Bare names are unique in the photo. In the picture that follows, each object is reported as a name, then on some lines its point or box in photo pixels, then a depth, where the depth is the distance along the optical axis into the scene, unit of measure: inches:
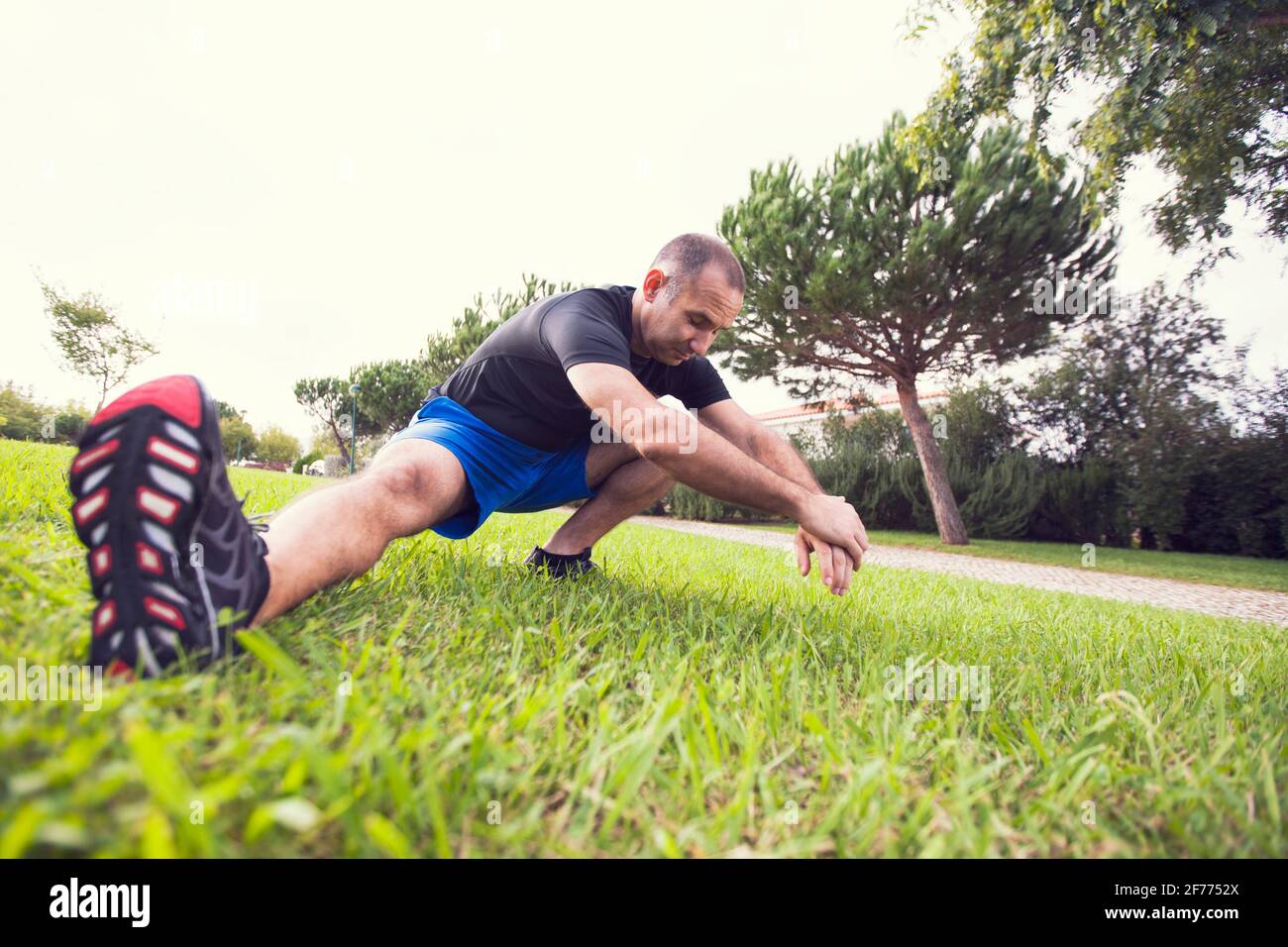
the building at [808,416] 576.1
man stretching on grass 36.6
